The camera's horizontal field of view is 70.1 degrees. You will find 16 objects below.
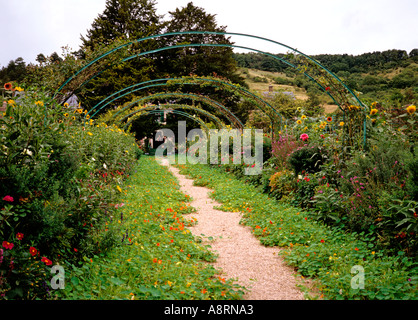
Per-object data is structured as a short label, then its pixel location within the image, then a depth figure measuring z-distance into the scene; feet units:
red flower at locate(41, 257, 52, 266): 7.23
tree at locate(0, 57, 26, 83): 69.31
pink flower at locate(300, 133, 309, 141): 20.92
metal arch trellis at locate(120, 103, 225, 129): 49.36
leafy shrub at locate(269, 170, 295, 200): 20.51
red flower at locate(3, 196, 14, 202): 6.61
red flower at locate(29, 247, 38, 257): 6.84
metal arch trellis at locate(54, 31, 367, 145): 17.67
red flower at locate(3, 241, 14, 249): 6.34
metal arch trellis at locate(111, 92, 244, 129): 40.82
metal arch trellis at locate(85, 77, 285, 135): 30.71
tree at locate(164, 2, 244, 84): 75.00
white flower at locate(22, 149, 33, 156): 7.91
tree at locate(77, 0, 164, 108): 68.08
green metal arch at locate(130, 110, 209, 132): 55.43
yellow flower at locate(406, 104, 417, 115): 13.67
